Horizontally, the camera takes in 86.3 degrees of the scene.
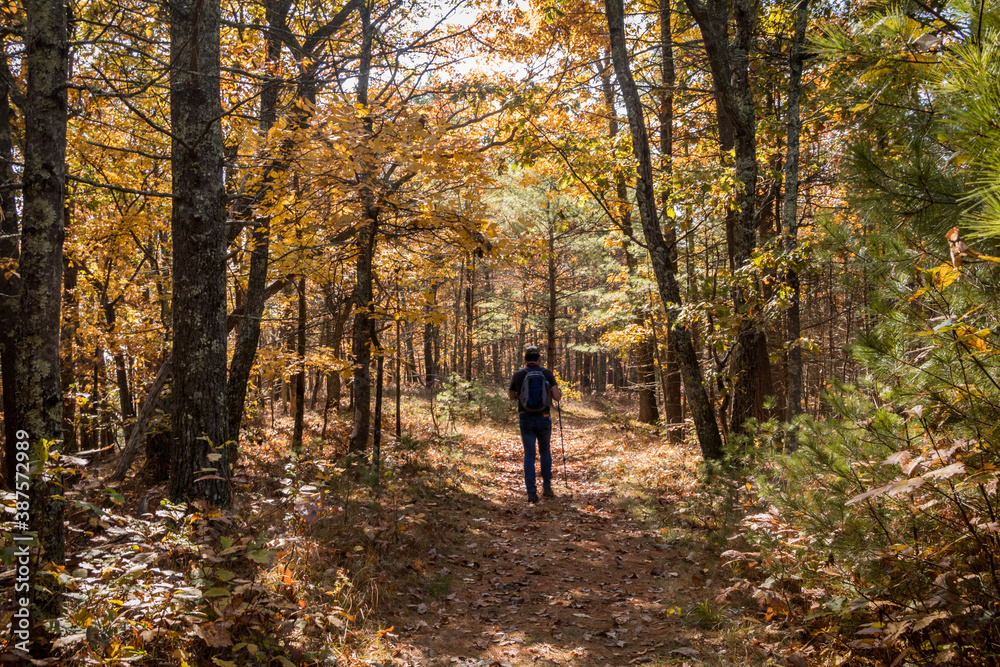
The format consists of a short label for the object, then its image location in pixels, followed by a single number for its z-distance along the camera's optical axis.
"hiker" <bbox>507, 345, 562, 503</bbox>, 8.22
